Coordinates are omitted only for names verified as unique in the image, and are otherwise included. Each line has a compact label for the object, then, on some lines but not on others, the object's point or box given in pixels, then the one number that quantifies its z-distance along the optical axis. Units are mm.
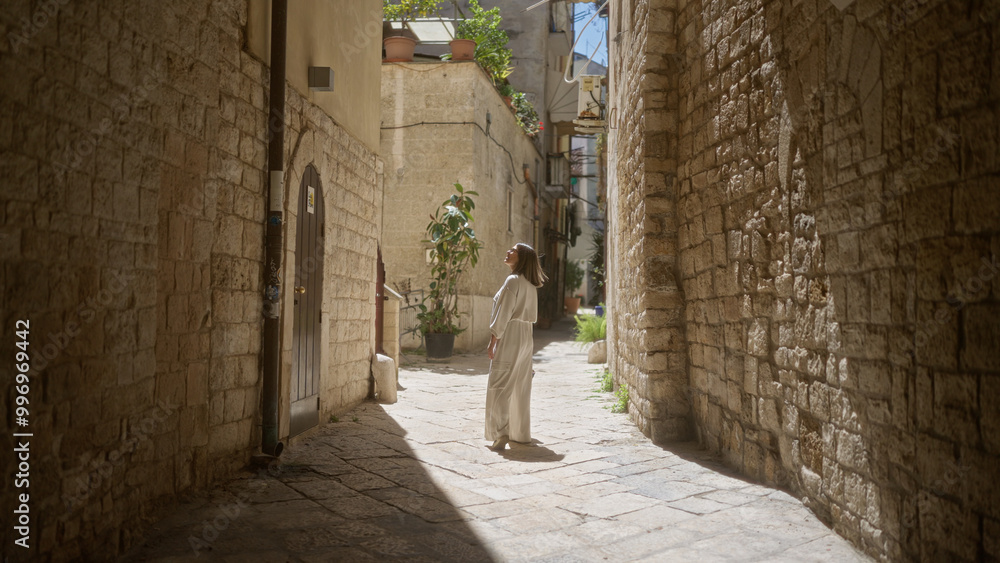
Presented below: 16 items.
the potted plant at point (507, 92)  17188
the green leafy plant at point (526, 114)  18703
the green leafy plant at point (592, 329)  13195
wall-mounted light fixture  5660
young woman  5738
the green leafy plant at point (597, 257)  22534
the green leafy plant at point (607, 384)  8828
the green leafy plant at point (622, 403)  7305
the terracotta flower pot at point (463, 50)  13805
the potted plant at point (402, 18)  12586
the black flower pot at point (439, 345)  12102
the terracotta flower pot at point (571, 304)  29562
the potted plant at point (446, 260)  12203
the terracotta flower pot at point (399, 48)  13500
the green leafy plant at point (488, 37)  14680
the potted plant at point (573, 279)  30328
